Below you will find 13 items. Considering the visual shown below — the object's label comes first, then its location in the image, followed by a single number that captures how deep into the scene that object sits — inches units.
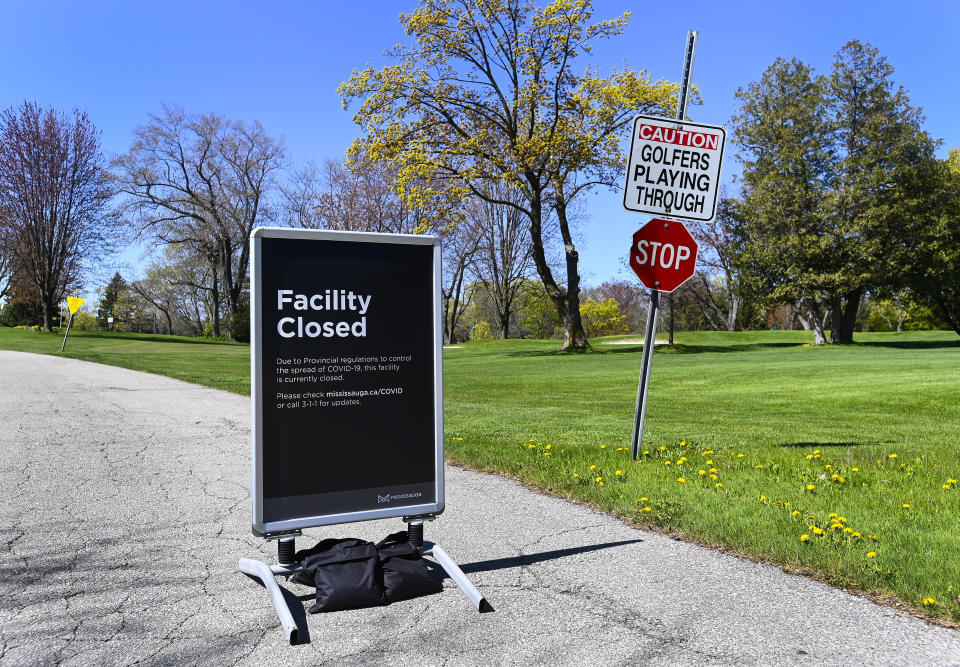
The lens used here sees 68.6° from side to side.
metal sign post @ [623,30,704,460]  277.3
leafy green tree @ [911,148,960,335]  1419.8
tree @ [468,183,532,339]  2252.7
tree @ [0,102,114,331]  1770.4
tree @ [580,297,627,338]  2999.5
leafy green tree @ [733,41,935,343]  1449.3
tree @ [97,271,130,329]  3161.9
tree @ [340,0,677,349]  1198.9
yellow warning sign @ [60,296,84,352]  1042.1
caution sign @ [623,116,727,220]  277.6
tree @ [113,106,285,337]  1964.8
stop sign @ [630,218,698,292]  282.7
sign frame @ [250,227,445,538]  151.8
